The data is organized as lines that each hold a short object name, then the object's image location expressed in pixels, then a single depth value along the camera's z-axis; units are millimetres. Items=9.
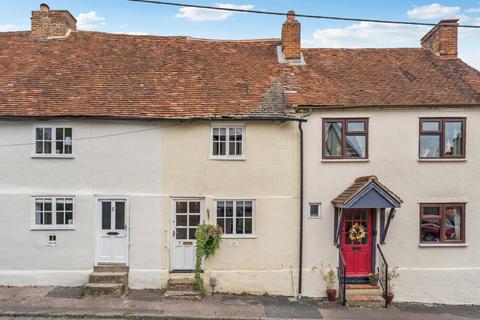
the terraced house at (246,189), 13023
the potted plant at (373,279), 13000
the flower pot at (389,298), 12562
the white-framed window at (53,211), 13039
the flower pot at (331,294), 12742
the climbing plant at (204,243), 12695
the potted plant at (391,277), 13015
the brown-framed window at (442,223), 13266
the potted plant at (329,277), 13016
